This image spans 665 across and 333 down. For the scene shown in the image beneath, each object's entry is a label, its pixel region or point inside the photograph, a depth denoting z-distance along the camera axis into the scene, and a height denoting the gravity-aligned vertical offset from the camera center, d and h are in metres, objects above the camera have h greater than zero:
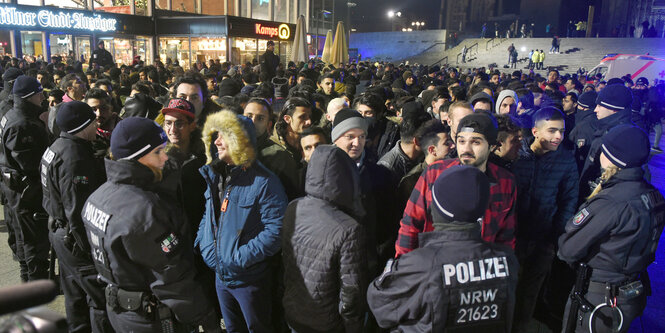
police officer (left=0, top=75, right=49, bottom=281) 4.59 -1.20
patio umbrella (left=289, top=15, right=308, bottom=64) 15.92 +1.17
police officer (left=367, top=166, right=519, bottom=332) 2.15 -0.97
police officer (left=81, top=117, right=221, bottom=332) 2.52 -1.00
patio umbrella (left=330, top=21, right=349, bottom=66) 15.88 +1.07
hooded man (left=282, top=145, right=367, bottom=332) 2.57 -1.03
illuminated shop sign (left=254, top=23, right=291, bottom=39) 20.92 +2.43
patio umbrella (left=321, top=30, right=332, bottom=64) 16.56 +1.21
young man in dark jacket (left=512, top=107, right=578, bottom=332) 3.89 -1.06
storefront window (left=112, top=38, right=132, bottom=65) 21.56 +1.20
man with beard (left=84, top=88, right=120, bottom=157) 4.59 -0.39
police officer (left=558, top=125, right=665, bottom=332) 3.03 -1.06
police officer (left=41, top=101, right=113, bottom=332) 3.40 -1.02
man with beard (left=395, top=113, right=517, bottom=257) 3.07 -0.79
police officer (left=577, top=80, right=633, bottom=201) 4.91 -0.32
